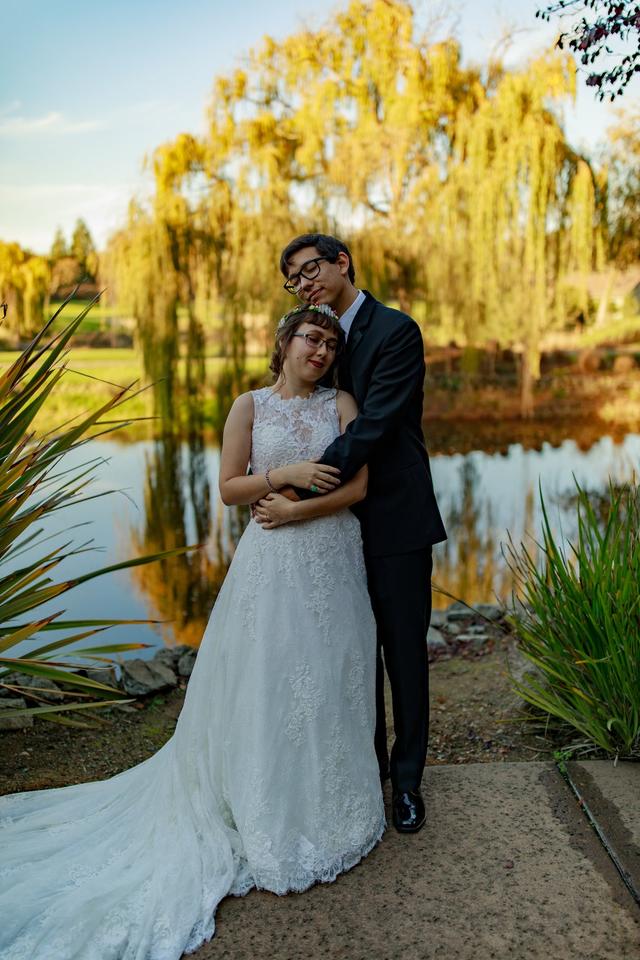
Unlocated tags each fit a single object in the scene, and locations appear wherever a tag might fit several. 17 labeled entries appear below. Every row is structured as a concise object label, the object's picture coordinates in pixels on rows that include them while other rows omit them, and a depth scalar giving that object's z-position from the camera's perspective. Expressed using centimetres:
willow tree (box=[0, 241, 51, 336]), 953
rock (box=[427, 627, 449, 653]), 528
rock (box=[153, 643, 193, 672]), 484
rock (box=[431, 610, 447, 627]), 583
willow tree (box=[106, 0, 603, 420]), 946
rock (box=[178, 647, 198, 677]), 476
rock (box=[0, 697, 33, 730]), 365
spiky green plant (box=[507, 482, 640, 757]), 286
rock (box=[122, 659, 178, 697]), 433
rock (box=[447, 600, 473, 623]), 601
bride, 217
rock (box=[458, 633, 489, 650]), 527
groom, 242
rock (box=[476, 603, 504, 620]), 599
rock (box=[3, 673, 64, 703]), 405
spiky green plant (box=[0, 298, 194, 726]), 240
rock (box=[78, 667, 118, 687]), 428
